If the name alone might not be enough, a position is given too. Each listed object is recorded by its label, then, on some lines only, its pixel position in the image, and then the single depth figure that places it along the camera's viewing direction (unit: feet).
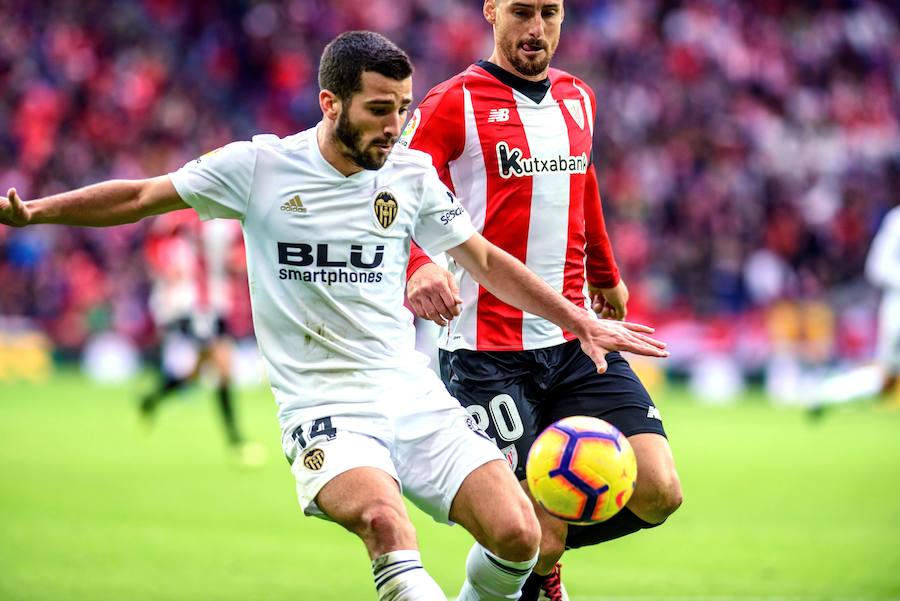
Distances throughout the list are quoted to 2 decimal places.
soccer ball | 33.32
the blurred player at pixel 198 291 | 86.17
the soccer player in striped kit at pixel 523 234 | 38.42
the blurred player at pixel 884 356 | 81.51
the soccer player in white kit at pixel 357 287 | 32.32
